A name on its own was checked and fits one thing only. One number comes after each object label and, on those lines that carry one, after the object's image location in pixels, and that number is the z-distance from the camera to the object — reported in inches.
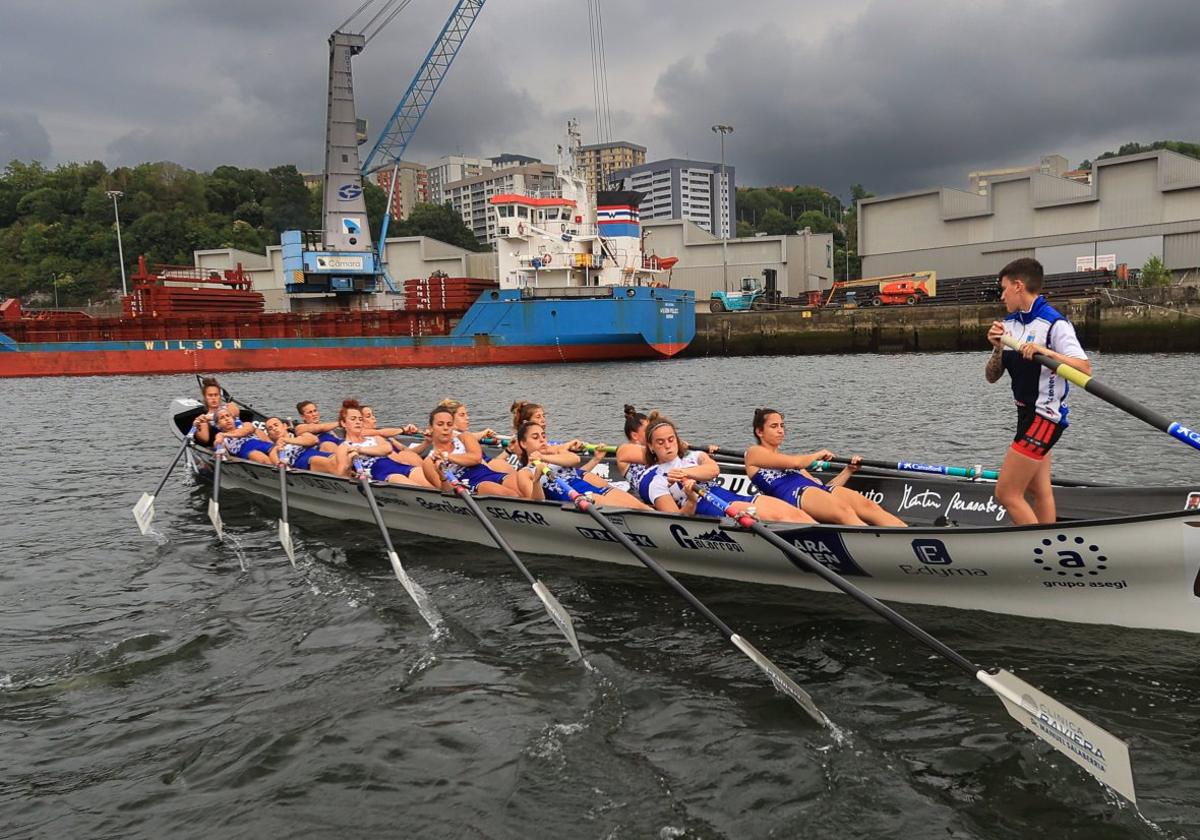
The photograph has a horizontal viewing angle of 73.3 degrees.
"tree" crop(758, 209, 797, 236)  7007.9
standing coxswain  235.9
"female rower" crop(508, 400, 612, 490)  378.0
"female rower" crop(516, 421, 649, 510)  350.6
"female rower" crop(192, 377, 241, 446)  581.9
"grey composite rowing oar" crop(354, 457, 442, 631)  317.4
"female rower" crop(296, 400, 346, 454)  506.9
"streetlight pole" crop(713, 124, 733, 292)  2443.4
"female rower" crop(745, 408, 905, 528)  303.7
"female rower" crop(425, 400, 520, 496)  400.5
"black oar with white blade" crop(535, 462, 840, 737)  224.1
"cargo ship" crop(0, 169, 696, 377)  1686.8
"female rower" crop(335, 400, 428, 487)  444.8
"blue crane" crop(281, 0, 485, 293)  2007.9
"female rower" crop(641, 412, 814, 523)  299.0
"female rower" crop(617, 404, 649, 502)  355.3
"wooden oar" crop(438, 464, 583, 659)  275.5
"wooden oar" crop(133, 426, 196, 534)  466.0
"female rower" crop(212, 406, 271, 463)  526.9
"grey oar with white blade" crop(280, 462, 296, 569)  400.8
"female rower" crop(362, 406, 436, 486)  433.1
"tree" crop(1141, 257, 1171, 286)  1718.8
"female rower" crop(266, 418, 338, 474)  479.8
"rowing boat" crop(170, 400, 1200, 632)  229.9
